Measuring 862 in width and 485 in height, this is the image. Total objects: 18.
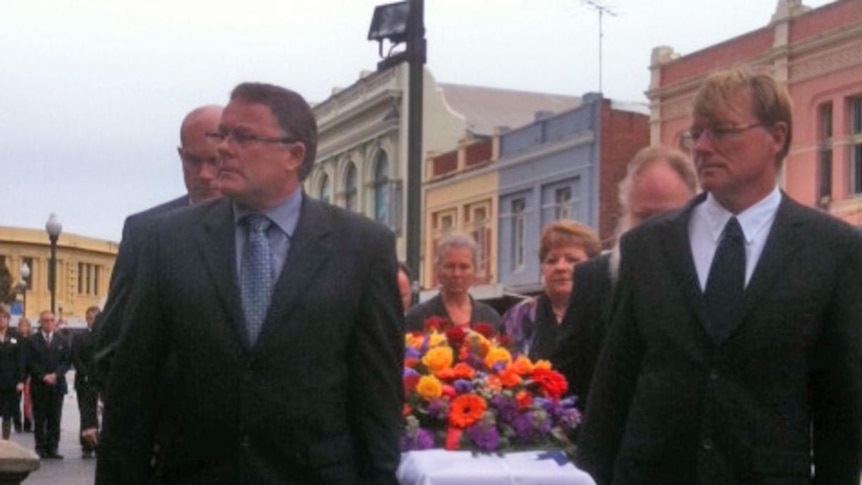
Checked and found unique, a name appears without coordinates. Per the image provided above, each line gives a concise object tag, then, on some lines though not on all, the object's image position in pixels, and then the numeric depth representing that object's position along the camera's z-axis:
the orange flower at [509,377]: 5.43
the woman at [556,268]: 6.90
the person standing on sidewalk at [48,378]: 21.20
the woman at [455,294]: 8.66
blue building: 36.72
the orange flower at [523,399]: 5.34
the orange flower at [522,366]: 5.55
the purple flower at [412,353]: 5.57
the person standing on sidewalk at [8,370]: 22.62
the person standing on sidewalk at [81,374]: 15.68
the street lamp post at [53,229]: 34.41
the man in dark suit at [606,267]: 5.68
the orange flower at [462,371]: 5.41
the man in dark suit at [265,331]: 4.13
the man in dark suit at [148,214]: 4.59
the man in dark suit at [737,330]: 4.14
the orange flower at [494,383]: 5.39
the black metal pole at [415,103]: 12.98
